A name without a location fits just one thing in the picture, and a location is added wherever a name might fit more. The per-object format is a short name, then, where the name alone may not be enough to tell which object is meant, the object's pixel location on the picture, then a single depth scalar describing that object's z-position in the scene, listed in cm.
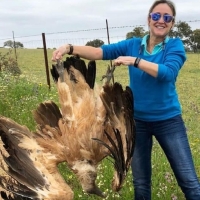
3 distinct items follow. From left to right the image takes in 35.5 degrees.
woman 269
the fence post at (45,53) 832
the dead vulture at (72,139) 241
